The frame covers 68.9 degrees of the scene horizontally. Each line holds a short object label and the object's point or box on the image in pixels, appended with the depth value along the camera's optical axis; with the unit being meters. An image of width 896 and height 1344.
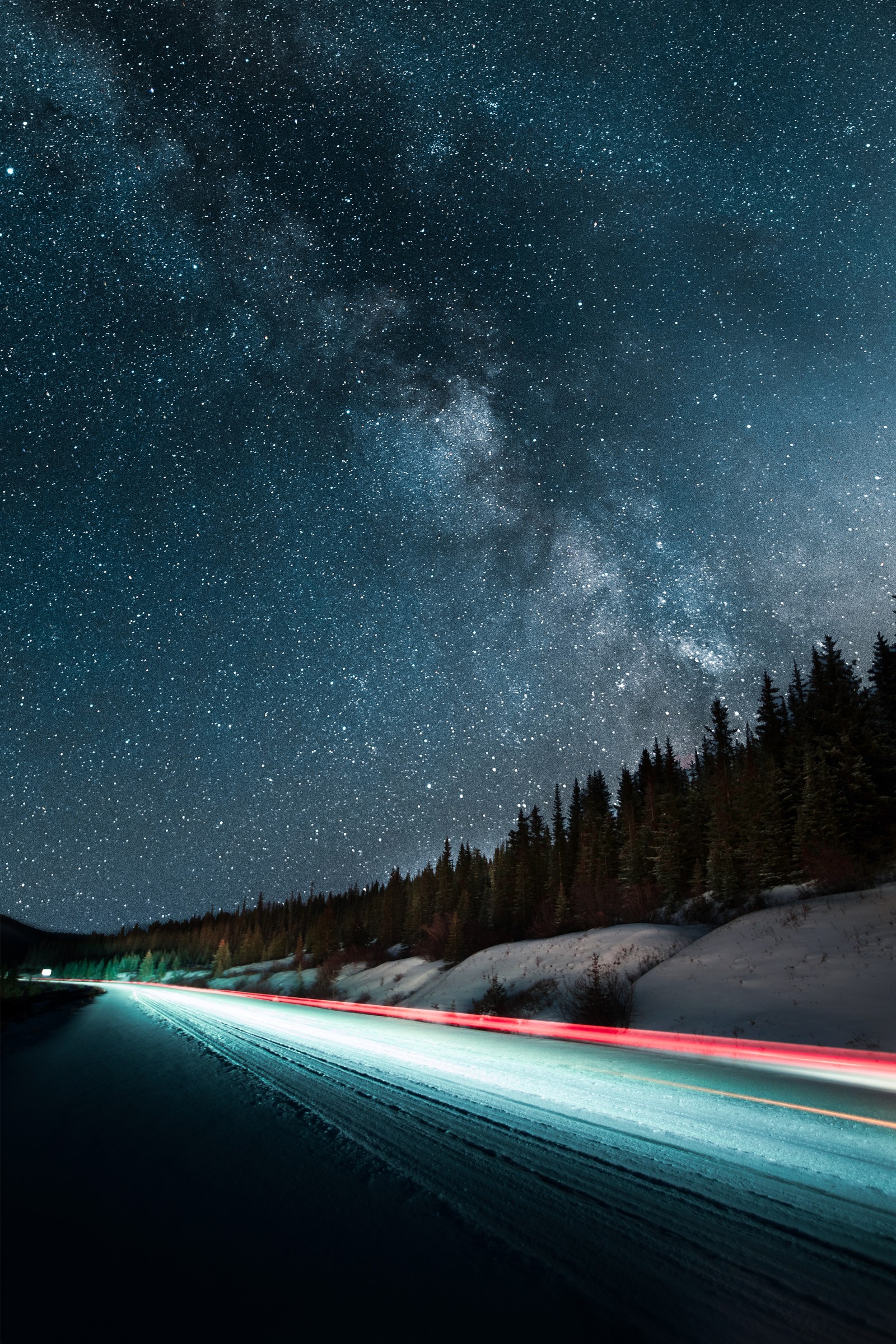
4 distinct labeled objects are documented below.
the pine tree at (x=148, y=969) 127.81
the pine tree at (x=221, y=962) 98.38
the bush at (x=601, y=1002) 18.27
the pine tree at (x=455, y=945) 47.00
